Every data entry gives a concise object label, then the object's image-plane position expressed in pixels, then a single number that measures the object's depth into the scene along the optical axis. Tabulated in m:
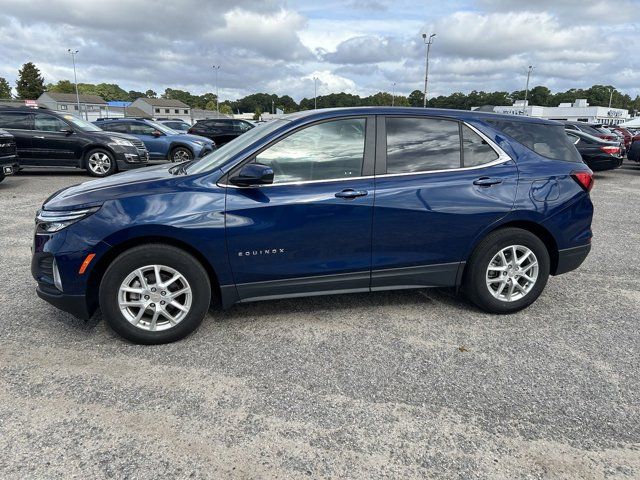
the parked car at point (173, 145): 14.45
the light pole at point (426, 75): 37.77
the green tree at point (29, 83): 94.75
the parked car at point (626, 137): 22.35
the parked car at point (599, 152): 13.80
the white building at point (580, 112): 80.69
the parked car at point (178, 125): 22.19
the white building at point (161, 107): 98.31
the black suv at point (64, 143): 11.58
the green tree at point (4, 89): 105.25
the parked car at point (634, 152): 16.16
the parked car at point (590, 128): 15.38
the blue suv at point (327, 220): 3.31
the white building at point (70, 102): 83.18
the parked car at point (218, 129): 19.94
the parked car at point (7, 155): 9.17
